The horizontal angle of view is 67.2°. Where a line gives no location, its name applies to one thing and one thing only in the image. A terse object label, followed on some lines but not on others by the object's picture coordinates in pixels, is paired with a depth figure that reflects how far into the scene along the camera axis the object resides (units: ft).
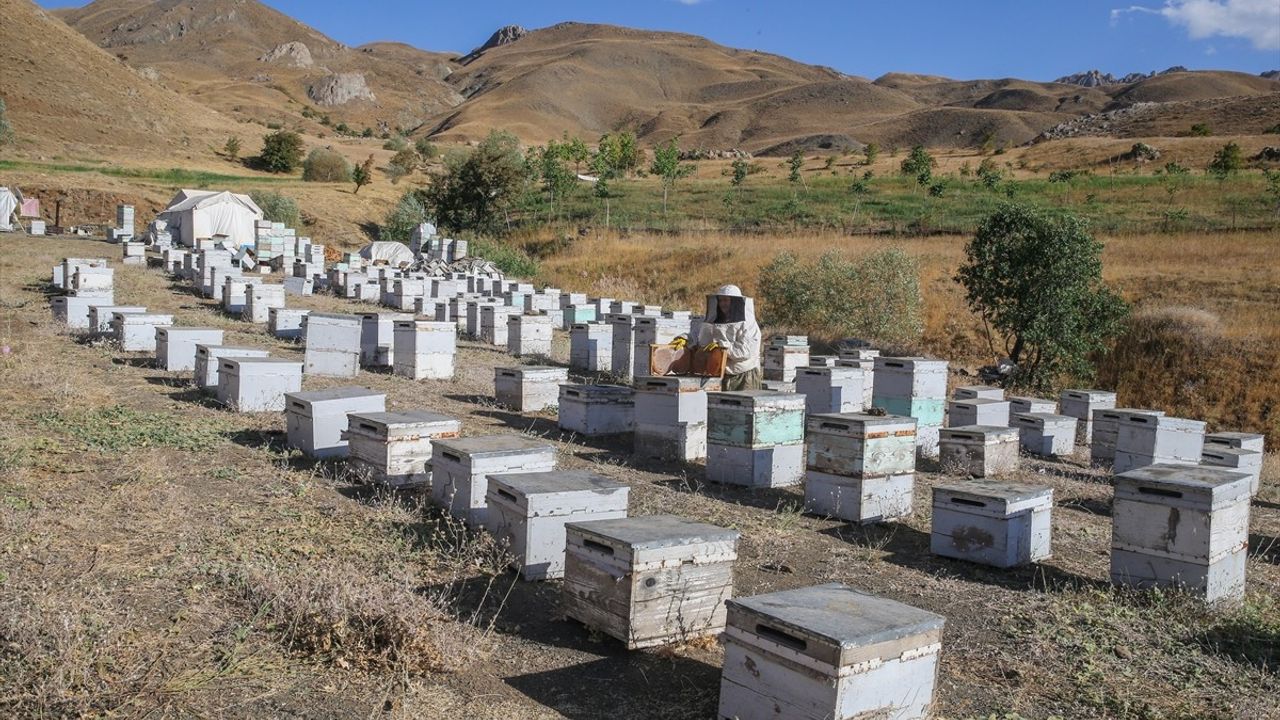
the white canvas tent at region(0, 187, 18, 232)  107.24
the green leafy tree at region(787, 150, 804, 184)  173.06
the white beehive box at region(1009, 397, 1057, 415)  42.37
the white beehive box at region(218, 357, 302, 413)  34.91
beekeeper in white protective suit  38.27
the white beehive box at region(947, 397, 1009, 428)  38.83
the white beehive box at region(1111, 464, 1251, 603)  20.21
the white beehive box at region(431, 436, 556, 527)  22.89
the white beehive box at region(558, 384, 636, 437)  36.55
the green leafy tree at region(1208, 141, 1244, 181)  134.10
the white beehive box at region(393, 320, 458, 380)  45.55
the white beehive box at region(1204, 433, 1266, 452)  36.59
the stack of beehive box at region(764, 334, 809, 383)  45.85
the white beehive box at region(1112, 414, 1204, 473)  36.27
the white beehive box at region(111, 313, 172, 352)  46.26
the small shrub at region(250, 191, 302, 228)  134.21
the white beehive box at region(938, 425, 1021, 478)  33.32
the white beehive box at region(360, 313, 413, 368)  48.06
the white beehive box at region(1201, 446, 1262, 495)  35.37
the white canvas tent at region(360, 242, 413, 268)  106.93
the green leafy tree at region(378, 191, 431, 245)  140.87
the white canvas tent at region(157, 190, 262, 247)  109.50
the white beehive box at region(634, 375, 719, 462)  33.17
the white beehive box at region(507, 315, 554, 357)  56.95
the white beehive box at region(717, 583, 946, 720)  12.73
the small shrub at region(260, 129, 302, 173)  201.05
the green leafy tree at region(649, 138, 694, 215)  161.48
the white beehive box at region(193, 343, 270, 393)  37.47
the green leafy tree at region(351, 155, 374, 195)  177.58
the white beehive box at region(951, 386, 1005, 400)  40.98
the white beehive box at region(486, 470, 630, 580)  19.72
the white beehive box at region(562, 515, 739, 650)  16.24
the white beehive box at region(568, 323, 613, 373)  53.67
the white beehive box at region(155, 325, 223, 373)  42.24
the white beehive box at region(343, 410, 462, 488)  26.40
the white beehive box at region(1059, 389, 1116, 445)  44.14
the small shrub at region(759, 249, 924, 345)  72.43
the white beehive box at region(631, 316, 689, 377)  48.93
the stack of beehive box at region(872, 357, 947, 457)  37.14
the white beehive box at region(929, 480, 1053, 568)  22.97
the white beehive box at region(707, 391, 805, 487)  29.43
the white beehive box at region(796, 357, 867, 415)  37.58
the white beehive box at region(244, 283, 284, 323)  59.11
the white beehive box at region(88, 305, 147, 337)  49.37
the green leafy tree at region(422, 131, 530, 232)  149.48
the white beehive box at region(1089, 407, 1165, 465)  40.11
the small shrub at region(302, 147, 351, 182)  199.21
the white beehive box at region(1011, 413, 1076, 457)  40.57
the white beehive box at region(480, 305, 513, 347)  59.21
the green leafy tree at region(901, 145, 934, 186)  147.33
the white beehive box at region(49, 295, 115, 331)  52.21
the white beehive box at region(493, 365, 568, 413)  40.96
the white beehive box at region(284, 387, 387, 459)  29.25
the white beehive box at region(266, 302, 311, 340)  53.21
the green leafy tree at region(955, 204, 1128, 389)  61.05
